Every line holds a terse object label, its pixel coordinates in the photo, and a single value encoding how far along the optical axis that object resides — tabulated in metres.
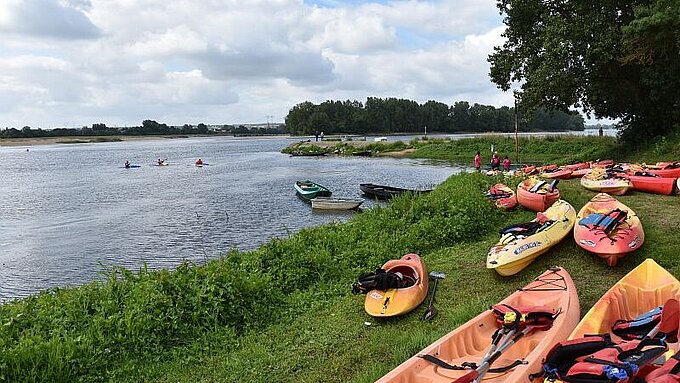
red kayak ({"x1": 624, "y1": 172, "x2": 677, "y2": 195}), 12.01
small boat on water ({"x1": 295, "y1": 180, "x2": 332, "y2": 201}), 25.17
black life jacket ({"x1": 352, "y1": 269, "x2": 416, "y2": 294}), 7.74
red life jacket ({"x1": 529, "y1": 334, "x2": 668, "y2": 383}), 3.96
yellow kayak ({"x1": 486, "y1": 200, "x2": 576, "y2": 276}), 8.09
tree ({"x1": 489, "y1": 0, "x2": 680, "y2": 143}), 17.95
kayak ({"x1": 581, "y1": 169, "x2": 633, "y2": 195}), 12.46
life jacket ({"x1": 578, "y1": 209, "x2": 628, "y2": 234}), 8.11
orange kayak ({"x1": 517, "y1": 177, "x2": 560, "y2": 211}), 11.59
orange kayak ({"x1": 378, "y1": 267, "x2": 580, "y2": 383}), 4.97
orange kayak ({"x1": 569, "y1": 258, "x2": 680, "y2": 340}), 5.62
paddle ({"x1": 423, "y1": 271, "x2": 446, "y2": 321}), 7.18
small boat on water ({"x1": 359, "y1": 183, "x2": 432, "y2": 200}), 23.92
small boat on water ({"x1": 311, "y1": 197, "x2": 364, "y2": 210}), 22.53
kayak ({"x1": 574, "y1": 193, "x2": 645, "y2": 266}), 7.63
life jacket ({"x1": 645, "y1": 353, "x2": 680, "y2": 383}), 3.83
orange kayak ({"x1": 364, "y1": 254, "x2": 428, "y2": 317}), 7.32
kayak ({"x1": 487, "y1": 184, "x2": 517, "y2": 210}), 12.36
